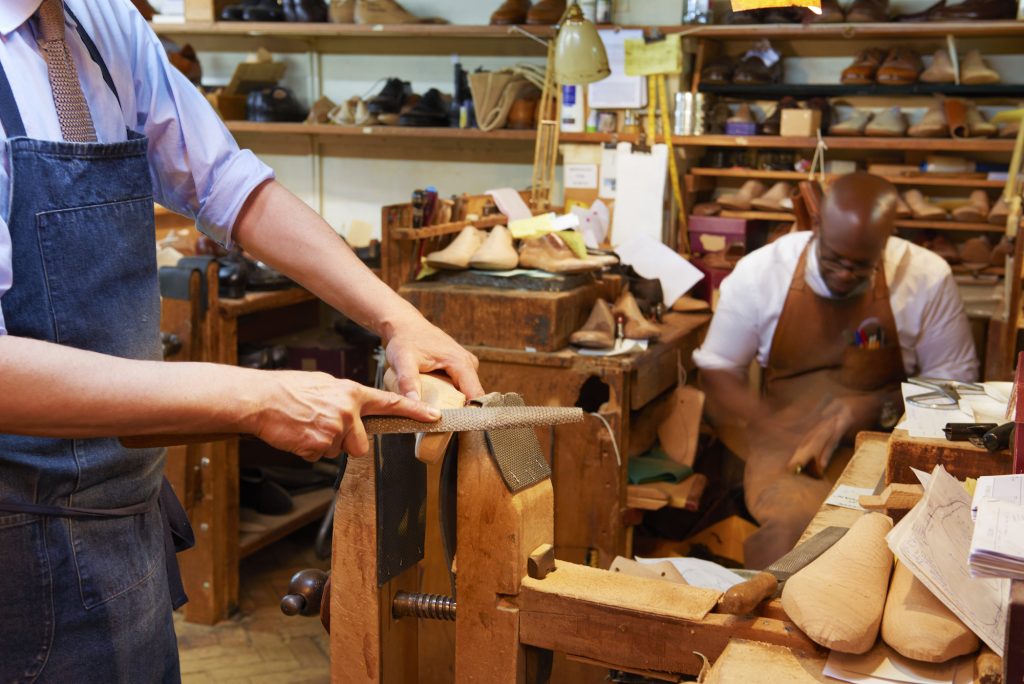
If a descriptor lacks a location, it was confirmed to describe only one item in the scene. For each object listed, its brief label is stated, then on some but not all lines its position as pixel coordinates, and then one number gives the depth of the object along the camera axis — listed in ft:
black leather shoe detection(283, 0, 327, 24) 18.02
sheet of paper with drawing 4.26
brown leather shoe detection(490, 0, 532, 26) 16.51
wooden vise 4.47
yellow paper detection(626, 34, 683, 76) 15.30
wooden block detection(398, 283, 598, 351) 10.82
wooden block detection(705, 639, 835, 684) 4.17
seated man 11.37
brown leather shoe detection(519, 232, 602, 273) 11.35
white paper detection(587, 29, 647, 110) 15.69
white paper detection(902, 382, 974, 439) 6.66
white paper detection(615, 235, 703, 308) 14.06
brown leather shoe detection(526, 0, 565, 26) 16.22
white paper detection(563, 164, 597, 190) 16.24
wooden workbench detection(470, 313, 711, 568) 10.71
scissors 7.28
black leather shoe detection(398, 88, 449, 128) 17.47
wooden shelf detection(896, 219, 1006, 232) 14.45
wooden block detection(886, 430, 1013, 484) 6.14
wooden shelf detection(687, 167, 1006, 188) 14.70
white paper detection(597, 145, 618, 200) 15.94
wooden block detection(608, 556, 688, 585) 6.43
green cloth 11.67
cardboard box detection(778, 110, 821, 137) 15.16
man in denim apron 3.98
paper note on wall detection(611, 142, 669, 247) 15.51
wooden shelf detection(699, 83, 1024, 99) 14.99
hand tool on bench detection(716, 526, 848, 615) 4.49
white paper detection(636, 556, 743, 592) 6.81
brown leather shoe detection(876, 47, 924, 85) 15.10
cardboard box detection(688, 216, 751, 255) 15.83
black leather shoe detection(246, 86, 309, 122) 18.94
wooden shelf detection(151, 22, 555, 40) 16.76
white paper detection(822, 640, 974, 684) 4.23
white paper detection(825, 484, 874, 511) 7.06
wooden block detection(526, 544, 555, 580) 4.65
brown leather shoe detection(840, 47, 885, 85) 15.37
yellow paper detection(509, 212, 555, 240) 12.09
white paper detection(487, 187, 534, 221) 13.67
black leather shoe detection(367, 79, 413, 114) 17.85
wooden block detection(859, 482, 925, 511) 5.84
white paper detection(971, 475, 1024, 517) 4.32
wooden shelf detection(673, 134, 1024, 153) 14.25
